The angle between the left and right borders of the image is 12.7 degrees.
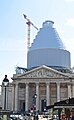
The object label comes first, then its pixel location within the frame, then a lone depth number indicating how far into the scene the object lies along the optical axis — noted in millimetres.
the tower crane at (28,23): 178775
